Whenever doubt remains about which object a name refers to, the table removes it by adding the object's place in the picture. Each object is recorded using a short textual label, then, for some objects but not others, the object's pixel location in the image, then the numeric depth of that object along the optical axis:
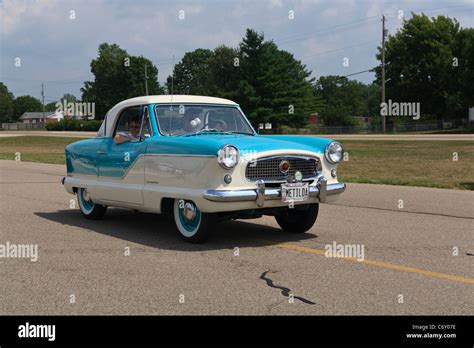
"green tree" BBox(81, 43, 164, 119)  96.56
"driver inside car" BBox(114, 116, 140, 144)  8.00
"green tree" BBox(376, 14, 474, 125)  70.81
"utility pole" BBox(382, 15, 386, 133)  56.19
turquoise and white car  6.74
